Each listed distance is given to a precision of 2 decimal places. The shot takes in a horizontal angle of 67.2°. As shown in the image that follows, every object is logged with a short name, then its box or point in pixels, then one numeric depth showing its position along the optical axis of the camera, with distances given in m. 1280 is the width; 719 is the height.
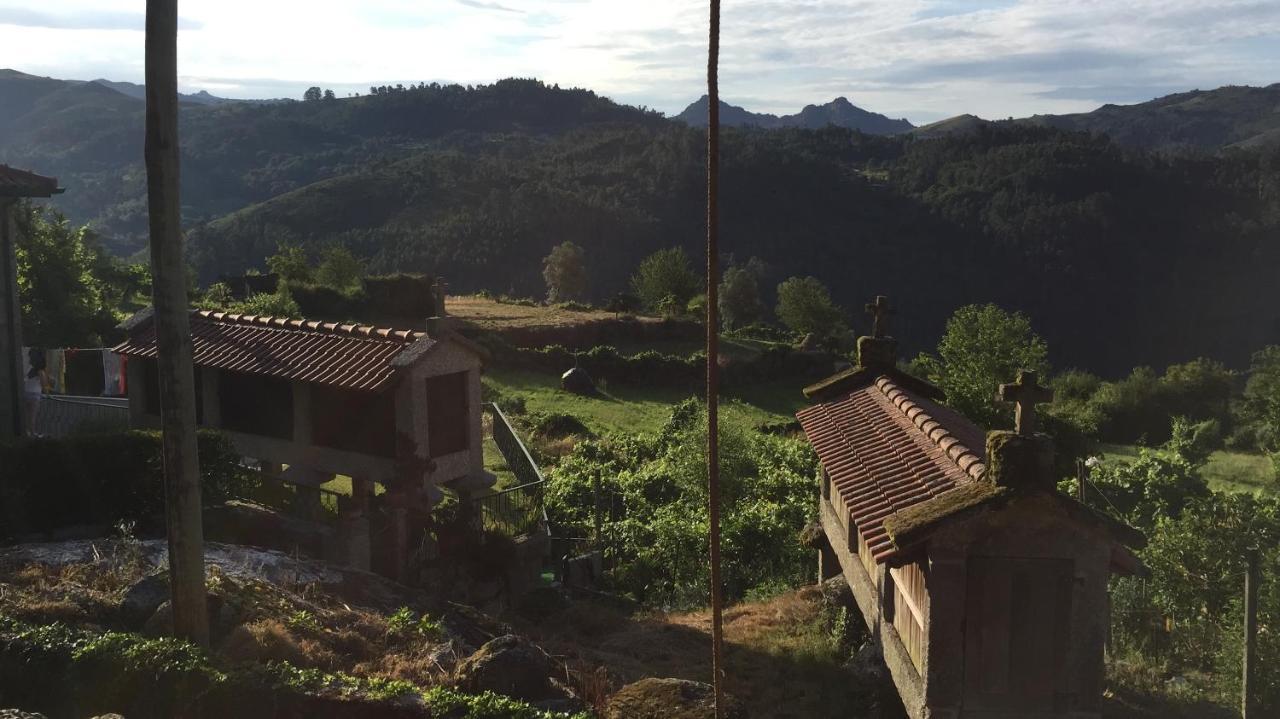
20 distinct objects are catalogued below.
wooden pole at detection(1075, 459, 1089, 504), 14.80
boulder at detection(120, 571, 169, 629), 9.27
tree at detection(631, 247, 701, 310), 65.00
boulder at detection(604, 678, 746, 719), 7.43
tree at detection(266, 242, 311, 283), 53.69
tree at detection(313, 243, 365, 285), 54.06
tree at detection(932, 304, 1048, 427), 25.56
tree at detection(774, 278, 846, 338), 64.81
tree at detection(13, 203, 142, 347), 33.94
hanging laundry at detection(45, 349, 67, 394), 26.39
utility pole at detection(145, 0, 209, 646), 7.48
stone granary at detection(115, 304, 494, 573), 14.37
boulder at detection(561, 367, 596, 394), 39.78
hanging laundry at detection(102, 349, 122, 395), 25.69
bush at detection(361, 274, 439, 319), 49.47
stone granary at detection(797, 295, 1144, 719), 8.02
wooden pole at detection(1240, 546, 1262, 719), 10.42
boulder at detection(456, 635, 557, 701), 8.33
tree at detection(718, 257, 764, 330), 70.62
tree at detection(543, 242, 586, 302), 74.69
